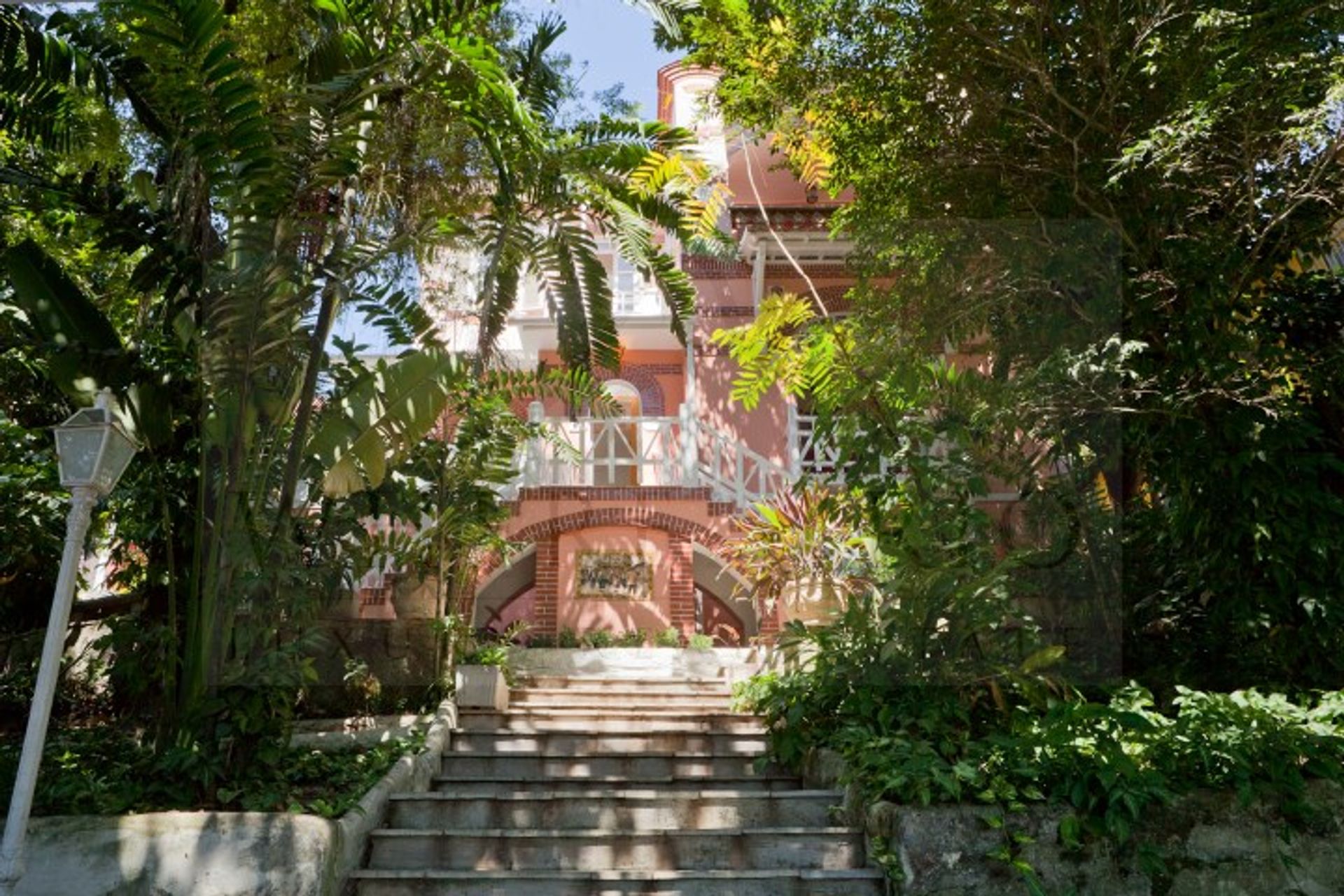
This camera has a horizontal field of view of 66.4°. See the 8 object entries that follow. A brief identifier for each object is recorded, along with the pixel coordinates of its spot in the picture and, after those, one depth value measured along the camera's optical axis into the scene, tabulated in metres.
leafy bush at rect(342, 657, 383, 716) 7.75
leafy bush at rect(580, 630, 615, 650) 9.70
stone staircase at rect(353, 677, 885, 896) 4.90
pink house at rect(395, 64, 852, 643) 11.09
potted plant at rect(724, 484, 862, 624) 8.48
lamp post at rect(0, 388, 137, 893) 4.32
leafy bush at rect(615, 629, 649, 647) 9.98
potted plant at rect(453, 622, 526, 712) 7.53
